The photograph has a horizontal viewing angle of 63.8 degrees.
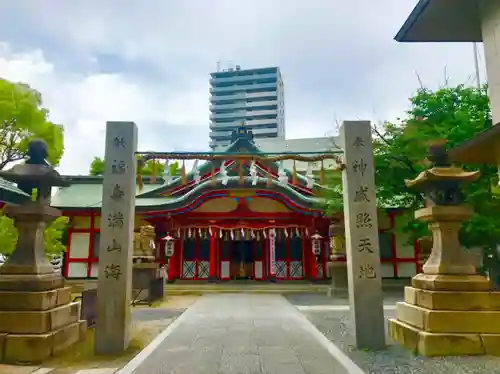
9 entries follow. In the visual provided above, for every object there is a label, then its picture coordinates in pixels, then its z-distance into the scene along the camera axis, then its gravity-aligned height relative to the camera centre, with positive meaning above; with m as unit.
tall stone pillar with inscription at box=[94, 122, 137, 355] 6.99 +0.25
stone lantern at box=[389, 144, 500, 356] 6.70 -0.72
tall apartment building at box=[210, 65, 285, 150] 102.25 +38.11
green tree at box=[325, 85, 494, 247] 11.45 +3.33
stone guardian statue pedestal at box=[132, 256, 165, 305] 15.40 -0.99
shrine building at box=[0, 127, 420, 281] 21.66 +1.28
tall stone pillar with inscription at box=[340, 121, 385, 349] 7.15 +0.28
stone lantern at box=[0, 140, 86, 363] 6.47 -0.58
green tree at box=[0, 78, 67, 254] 13.32 +4.38
